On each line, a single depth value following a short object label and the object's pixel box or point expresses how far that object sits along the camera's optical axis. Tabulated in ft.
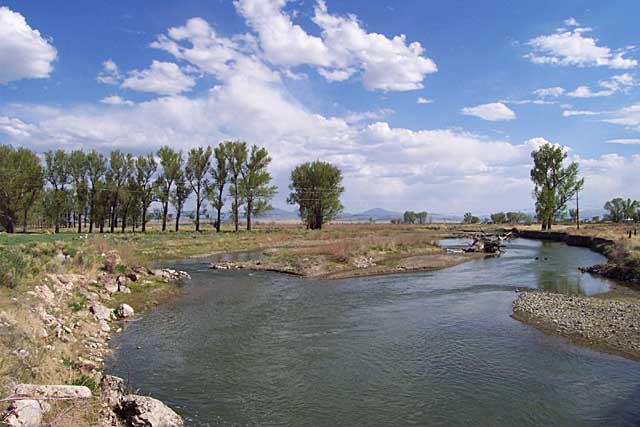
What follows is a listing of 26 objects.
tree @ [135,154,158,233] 234.17
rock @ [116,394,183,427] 28.48
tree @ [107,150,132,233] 231.30
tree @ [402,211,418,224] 515.83
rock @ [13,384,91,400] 25.05
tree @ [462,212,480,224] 460.63
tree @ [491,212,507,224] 449.48
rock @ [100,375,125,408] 29.73
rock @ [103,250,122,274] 81.82
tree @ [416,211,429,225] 517.55
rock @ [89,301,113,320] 56.05
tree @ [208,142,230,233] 237.66
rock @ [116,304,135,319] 60.23
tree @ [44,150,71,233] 214.28
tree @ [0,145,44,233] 195.83
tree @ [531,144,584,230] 246.88
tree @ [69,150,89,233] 221.66
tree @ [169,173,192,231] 238.48
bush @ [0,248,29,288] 52.70
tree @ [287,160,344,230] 272.31
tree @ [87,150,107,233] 226.58
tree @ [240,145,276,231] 235.61
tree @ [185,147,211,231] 236.84
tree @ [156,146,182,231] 233.96
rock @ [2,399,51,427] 21.93
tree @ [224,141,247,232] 238.27
